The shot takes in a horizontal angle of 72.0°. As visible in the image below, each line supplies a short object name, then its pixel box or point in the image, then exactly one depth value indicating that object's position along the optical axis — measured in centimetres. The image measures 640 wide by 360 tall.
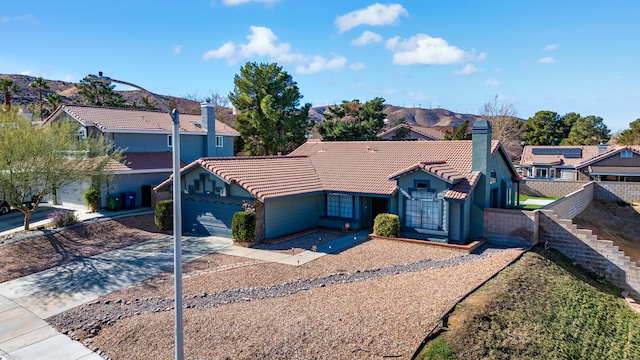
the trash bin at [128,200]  2664
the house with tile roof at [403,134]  4894
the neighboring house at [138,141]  2739
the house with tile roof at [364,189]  1972
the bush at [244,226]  1948
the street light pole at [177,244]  873
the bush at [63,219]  2184
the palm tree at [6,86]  4038
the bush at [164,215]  2231
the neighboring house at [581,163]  4153
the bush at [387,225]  2025
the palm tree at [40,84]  4341
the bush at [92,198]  2586
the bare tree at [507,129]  6122
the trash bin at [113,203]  2595
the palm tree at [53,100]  4475
